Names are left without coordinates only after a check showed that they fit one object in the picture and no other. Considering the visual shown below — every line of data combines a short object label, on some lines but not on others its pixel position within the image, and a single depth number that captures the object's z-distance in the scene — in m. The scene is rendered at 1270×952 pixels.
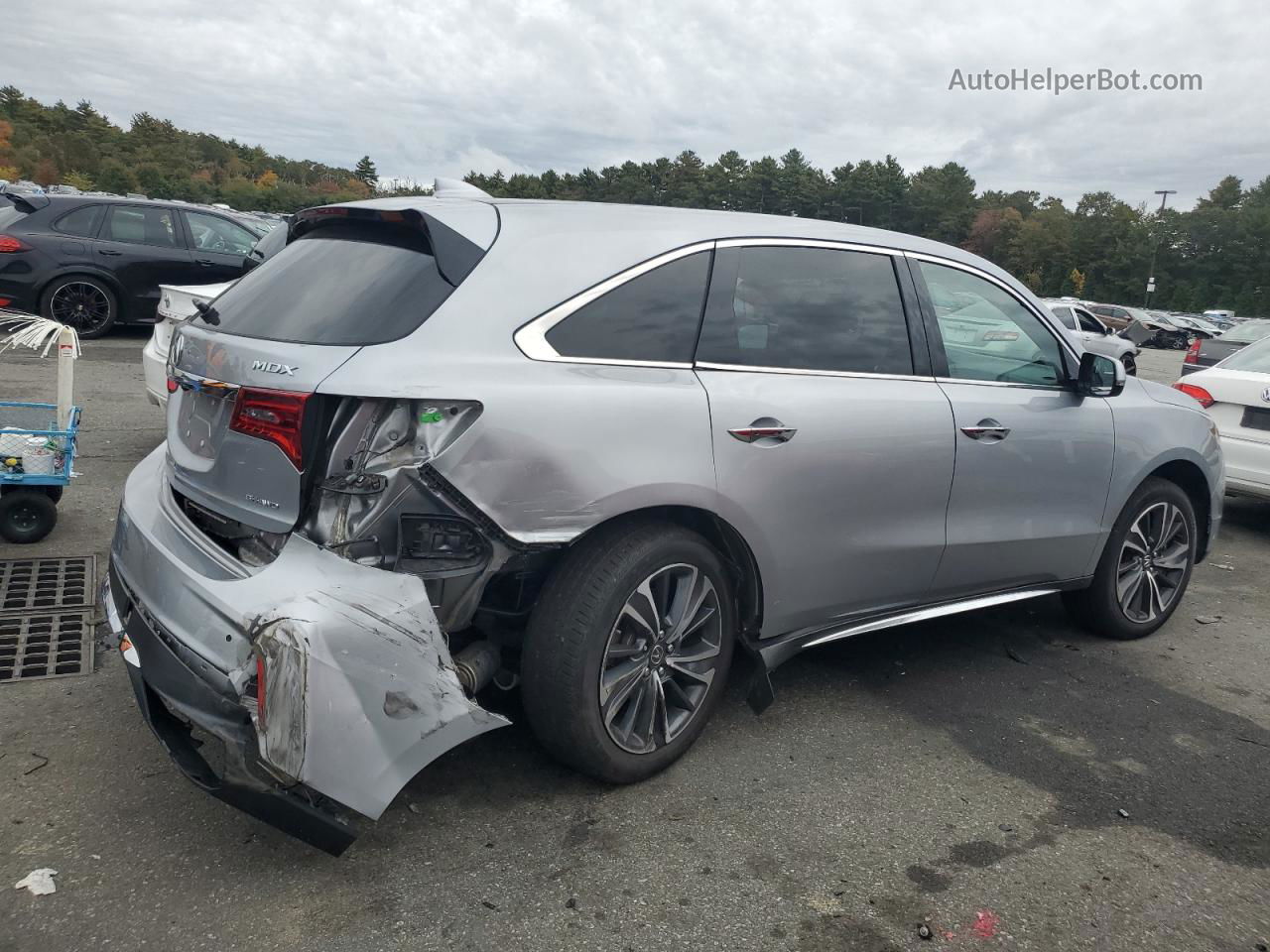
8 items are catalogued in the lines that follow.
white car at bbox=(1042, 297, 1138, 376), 22.75
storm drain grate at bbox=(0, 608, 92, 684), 3.67
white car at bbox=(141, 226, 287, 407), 6.07
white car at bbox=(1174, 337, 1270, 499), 6.71
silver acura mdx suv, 2.53
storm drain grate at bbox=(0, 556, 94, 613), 4.25
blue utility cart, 4.72
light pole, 71.36
